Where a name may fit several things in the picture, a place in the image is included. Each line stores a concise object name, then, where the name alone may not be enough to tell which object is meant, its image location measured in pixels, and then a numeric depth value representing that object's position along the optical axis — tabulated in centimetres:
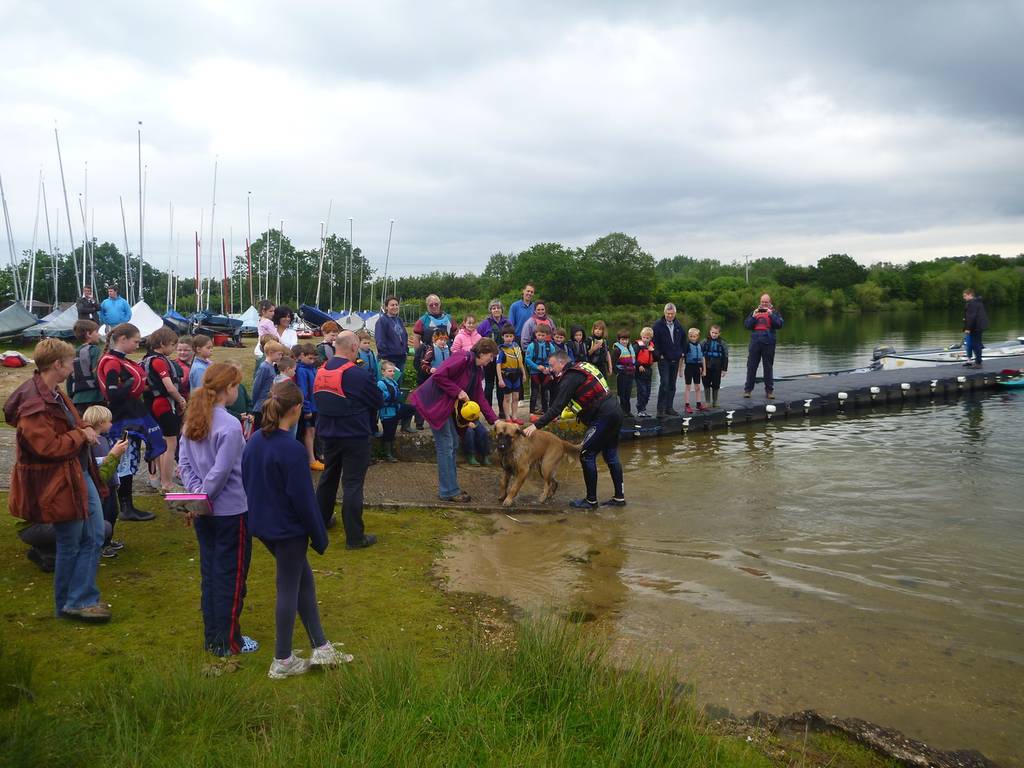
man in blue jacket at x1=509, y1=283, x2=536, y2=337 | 1366
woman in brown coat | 472
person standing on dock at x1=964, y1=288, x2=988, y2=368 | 1947
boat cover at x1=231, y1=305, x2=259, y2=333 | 3928
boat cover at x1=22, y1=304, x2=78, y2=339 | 2357
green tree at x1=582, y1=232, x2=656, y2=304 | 7994
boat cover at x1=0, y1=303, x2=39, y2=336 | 2227
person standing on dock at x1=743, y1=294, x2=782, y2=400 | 1483
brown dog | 855
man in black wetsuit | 867
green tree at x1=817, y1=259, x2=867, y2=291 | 9644
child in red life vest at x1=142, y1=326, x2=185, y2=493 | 727
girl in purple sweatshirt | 455
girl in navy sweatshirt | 426
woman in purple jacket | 803
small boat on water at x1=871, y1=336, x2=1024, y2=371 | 2438
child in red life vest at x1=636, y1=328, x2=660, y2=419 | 1362
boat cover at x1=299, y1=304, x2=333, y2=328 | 2591
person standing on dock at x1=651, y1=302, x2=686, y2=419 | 1374
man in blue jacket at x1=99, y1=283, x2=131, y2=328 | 1577
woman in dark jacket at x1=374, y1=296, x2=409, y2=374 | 1138
